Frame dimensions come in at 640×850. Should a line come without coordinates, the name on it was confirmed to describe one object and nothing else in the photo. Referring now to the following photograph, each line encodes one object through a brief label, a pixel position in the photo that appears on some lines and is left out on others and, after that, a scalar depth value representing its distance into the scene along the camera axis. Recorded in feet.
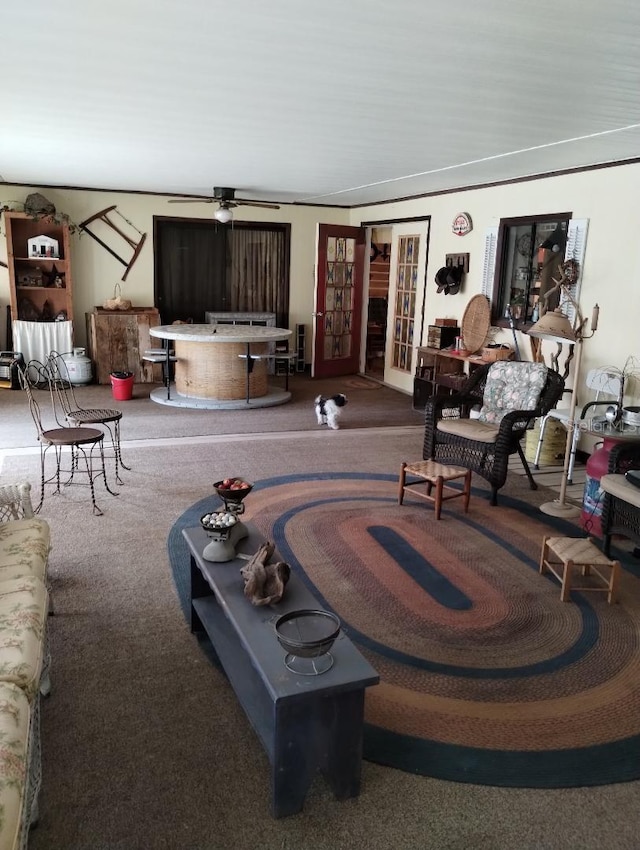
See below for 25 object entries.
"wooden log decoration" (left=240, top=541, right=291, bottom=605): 7.55
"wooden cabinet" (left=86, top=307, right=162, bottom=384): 27.22
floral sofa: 5.14
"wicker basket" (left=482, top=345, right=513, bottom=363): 20.95
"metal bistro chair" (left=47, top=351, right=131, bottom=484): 14.98
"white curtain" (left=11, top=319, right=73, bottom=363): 27.02
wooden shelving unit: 26.81
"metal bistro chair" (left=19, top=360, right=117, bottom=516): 13.50
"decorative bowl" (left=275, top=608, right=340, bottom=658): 6.35
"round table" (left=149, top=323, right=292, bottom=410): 23.70
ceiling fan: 24.29
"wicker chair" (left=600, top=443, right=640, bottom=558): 11.60
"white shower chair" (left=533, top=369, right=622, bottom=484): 16.99
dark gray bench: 6.25
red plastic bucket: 24.32
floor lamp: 14.28
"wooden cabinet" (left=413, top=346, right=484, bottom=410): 22.80
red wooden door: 28.60
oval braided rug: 7.55
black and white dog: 21.16
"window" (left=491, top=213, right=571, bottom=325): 19.71
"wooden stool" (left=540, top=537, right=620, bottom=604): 10.84
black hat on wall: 23.80
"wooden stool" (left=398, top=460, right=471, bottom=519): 13.94
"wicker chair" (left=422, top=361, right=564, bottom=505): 15.37
